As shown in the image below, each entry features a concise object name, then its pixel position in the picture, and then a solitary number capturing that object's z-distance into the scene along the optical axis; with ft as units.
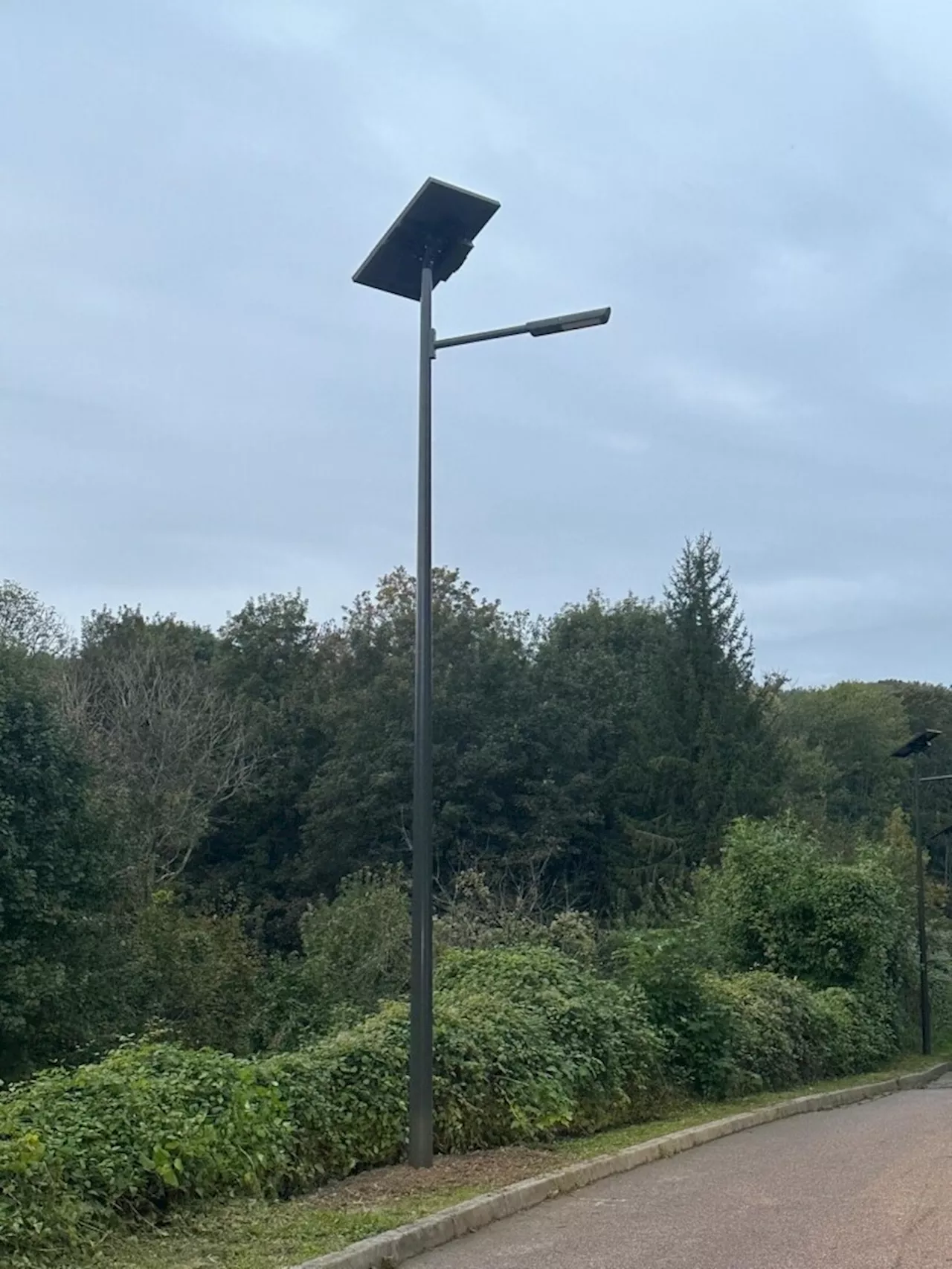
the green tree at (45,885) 67.00
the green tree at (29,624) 119.96
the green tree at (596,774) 136.56
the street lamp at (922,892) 90.17
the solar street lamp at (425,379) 28.12
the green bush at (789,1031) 50.15
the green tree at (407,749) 131.75
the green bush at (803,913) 72.69
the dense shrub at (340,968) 69.67
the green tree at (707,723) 138.41
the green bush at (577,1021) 36.01
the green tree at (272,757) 130.41
